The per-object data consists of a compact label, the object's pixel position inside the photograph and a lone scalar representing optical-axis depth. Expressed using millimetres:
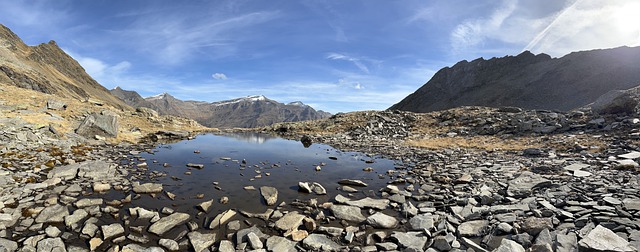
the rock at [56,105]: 36975
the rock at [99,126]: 26516
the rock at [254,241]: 7840
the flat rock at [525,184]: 11317
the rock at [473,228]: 8359
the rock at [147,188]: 12297
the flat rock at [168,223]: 8751
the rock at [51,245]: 7281
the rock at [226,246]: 7681
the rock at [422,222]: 9016
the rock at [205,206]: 10629
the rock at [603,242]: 6176
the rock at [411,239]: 7816
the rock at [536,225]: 7878
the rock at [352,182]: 15174
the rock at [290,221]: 9211
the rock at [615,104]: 26688
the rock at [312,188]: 13545
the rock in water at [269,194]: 11886
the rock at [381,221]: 9545
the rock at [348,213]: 10233
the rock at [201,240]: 7879
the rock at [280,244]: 7773
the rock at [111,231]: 8125
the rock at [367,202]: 11419
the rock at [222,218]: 9266
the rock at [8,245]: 7055
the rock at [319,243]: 7902
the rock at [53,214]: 8883
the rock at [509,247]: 6677
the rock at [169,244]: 7782
